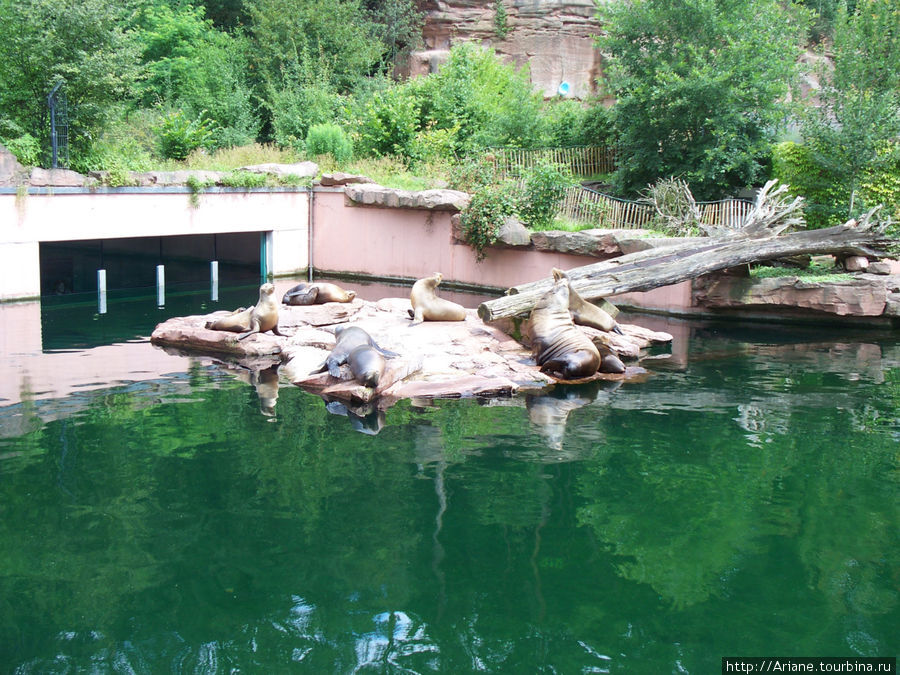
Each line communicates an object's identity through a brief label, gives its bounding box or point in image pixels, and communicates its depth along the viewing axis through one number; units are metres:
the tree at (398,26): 31.91
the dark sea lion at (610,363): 11.85
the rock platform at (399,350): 10.66
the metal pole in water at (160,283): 18.16
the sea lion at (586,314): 12.97
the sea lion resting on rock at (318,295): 15.16
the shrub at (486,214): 18.44
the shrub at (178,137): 21.97
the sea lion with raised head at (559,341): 11.41
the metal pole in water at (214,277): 19.44
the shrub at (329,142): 23.33
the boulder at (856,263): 15.70
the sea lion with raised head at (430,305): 13.57
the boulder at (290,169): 21.09
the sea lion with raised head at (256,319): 12.88
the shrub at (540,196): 18.81
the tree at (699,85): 19.58
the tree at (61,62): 18.30
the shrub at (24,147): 17.70
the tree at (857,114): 17.50
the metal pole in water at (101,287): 17.86
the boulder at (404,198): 19.12
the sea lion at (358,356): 10.26
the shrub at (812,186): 18.17
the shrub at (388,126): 23.48
